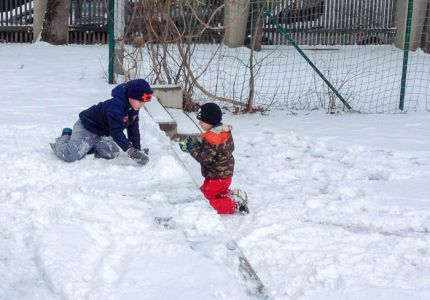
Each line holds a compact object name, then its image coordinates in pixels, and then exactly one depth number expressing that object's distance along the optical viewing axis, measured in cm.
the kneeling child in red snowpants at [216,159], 523
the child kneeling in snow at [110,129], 577
